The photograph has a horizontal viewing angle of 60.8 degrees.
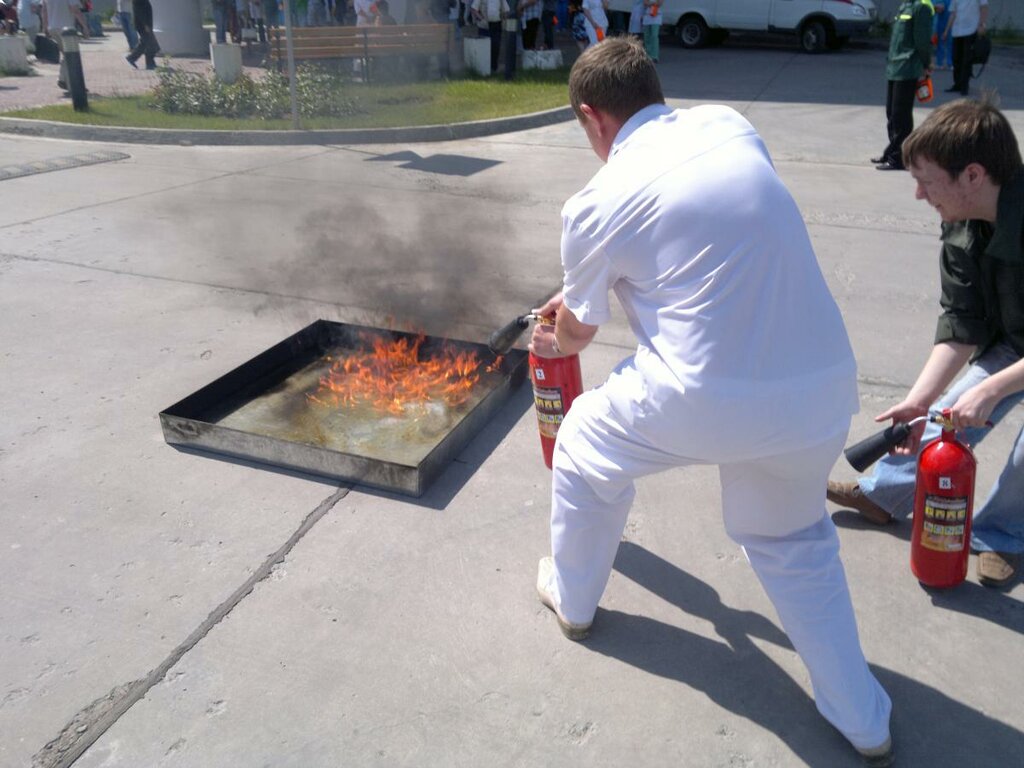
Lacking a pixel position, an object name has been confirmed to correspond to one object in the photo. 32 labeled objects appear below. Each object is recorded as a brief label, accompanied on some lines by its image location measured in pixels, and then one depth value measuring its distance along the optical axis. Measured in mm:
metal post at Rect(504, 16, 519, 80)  14711
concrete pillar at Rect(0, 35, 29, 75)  16516
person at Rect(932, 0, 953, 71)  14952
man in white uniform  2014
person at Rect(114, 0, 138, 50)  18625
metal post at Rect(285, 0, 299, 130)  10508
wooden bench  13859
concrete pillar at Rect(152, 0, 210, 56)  20047
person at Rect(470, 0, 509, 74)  15508
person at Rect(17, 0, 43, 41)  21656
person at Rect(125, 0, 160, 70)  16547
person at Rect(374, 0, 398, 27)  15812
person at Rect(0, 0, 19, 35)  21984
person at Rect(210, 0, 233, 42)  20828
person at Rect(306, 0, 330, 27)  19266
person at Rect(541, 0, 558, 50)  18359
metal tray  3566
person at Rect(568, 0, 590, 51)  16641
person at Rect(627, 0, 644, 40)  16891
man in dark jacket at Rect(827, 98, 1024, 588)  2531
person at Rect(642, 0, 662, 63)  16516
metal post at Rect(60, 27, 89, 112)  11776
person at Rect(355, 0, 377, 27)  15508
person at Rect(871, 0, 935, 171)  8359
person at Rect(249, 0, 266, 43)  20497
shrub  12133
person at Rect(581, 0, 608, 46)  14812
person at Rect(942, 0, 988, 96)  14266
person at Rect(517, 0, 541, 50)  17172
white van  19688
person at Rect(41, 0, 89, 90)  18422
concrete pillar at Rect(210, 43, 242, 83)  14219
